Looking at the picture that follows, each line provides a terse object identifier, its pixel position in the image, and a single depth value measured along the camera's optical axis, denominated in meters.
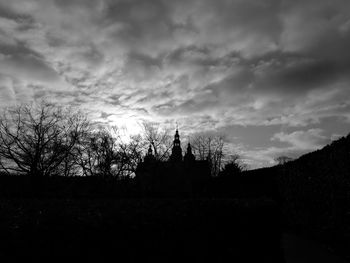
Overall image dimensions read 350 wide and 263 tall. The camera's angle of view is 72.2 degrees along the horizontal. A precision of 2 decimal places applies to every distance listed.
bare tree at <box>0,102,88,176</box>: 25.77
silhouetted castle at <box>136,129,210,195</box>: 32.78
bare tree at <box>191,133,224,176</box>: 52.05
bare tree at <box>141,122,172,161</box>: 35.62
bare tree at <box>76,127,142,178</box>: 32.34
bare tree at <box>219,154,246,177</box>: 39.62
